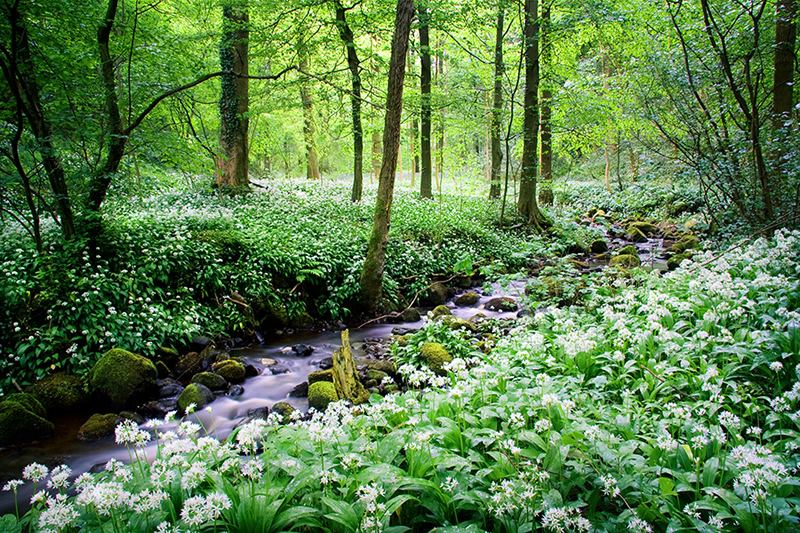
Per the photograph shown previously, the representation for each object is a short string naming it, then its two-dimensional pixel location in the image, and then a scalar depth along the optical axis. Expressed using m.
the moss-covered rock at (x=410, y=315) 9.46
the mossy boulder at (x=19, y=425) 4.95
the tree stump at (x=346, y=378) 5.40
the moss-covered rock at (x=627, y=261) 11.02
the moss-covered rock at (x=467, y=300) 10.27
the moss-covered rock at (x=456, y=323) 7.53
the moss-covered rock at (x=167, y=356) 6.84
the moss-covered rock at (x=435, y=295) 10.52
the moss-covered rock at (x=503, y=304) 9.52
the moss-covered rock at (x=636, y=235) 16.05
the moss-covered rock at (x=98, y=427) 5.18
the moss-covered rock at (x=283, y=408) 5.47
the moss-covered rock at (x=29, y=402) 5.27
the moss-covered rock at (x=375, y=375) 6.29
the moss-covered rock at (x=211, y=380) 6.33
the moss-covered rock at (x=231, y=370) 6.64
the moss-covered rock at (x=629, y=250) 11.99
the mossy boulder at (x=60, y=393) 5.57
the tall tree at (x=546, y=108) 14.00
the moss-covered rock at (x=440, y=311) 8.76
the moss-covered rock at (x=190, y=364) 6.79
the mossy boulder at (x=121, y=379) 5.76
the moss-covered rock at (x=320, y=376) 6.30
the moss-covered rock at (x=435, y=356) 6.09
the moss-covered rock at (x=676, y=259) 10.77
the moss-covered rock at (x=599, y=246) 14.42
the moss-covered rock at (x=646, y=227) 16.57
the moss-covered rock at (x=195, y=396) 5.75
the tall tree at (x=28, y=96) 5.79
